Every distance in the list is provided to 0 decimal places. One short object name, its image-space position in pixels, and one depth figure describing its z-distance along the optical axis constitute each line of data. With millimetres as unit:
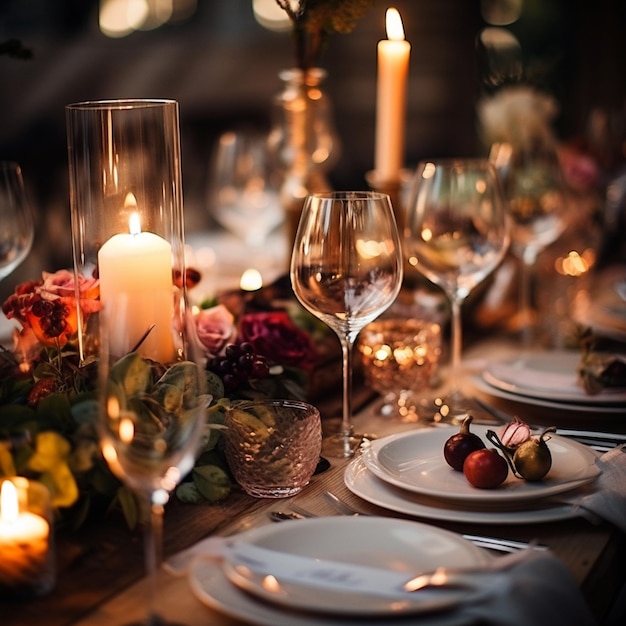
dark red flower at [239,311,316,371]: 1311
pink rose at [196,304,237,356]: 1266
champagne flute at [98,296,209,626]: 804
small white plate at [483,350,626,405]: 1370
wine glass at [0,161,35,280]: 1436
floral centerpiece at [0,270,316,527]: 926
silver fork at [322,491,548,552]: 934
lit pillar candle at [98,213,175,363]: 1091
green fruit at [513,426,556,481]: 1039
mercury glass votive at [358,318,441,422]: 1416
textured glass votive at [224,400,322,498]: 1060
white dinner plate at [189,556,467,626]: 768
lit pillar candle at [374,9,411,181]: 1729
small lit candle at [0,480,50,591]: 847
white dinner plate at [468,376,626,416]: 1339
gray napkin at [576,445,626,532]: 991
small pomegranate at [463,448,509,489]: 1027
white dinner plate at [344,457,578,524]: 979
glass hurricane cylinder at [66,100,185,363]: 1159
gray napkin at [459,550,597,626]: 765
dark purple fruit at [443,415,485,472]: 1088
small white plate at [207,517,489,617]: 777
